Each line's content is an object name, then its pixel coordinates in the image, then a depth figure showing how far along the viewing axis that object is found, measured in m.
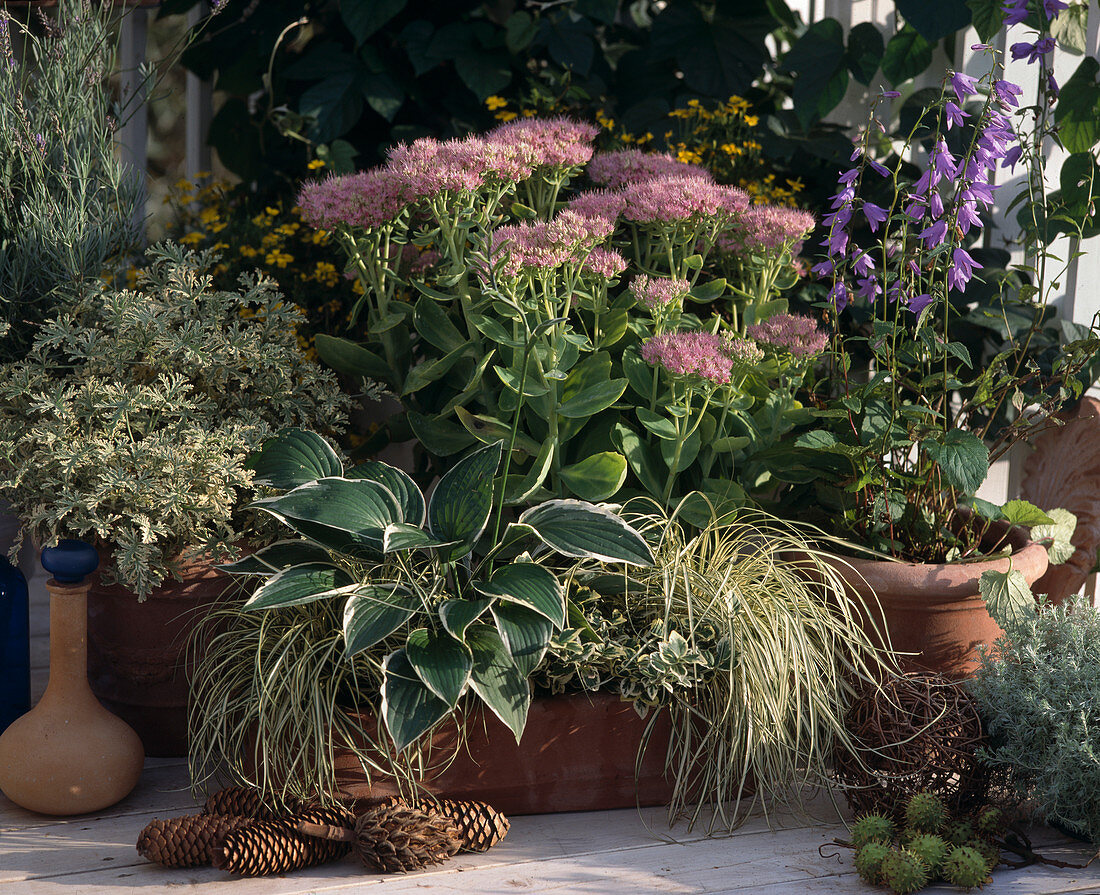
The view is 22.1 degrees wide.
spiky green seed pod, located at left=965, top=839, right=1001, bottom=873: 2.58
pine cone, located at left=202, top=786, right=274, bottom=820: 2.61
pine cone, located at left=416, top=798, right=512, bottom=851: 2.61
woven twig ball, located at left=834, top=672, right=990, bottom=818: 2.63
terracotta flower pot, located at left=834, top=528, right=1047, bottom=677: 2.76
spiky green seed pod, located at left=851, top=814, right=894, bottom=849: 2.58
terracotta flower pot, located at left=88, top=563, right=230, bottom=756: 2.76
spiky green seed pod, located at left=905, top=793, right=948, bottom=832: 2.59
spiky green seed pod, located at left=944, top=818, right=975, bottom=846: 2.59
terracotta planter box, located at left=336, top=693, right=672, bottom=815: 2.66
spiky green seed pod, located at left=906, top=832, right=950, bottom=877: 2.55
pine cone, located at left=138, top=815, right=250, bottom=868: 2.56
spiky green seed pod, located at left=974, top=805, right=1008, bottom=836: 2.60
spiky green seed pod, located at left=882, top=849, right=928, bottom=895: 2.53
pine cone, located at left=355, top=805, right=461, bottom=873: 2.57
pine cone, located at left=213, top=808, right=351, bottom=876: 2.54
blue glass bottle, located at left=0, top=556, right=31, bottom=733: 2.78
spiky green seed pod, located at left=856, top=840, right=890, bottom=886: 2.54
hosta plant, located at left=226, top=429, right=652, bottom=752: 2.59
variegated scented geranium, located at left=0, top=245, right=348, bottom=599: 2.67
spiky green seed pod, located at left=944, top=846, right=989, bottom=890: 2.54
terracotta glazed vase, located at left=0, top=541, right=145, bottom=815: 2.64
